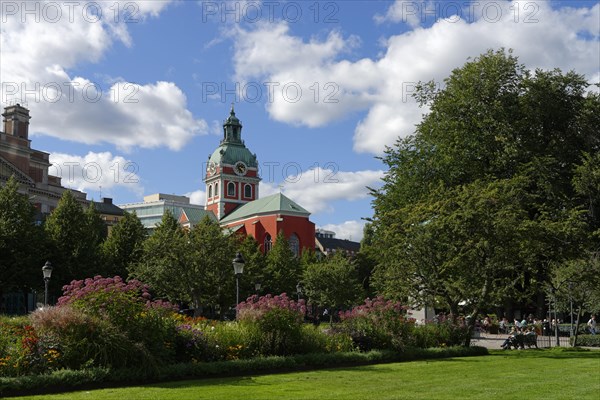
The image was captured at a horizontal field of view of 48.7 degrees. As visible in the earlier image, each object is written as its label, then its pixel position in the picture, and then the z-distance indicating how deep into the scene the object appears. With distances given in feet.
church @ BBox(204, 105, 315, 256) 302.25
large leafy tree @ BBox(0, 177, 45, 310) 145.79
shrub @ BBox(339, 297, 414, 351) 71.97
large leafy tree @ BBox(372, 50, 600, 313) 83.05
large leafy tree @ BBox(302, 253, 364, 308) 204.74
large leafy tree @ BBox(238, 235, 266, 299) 189.90
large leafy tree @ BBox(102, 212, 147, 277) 177.58
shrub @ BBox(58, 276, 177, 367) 49.96
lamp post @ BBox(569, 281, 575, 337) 108.51
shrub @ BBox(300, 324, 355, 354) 65.10
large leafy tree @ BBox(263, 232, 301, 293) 221.87
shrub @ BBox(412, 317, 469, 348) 79.31
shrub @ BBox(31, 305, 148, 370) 47.52
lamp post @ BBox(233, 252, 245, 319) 79.00
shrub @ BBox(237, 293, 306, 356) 61.82
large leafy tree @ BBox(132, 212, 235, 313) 135.64
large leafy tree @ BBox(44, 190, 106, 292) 156.66
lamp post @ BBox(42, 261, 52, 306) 98.48
